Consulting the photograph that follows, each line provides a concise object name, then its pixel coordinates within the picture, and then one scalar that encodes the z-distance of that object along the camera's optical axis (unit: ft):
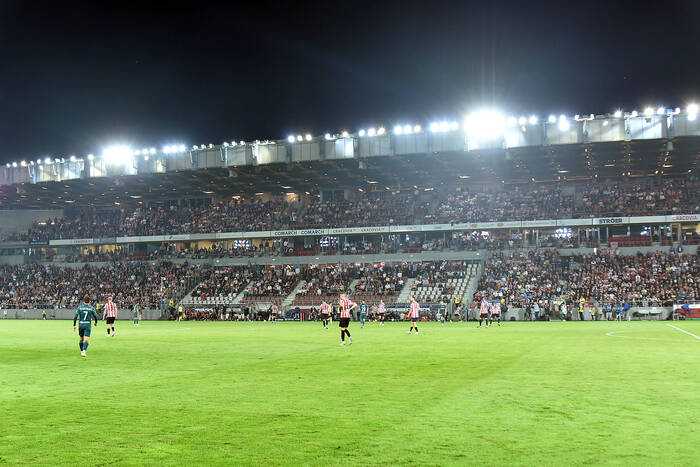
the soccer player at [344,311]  80.02
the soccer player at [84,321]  67.62
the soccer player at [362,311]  141.19
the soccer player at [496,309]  150.71
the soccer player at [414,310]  105.81
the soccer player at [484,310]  133.49
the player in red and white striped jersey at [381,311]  173.06
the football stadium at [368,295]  29.12
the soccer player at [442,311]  174.87
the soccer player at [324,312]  135.23
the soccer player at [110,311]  110.73
